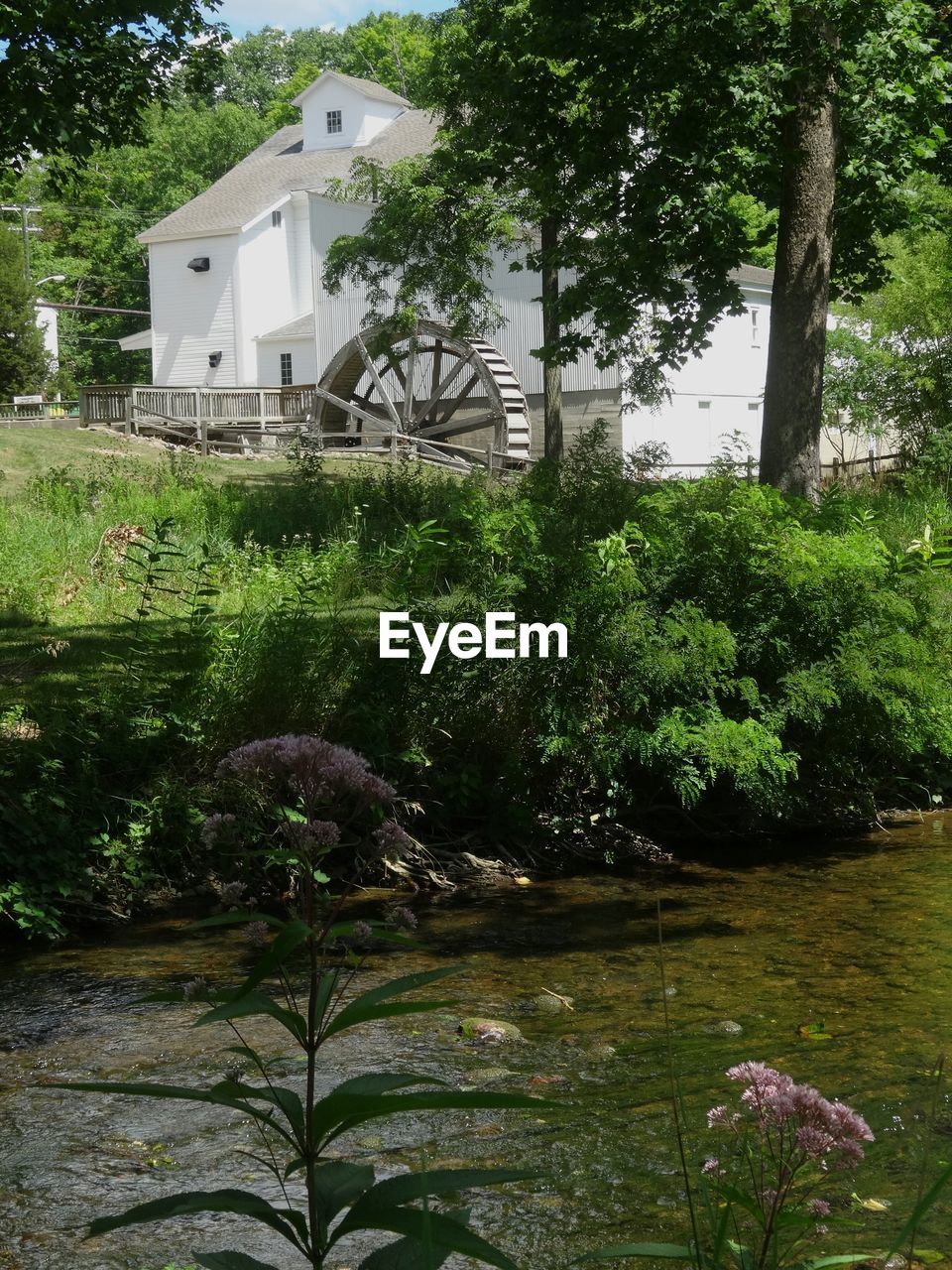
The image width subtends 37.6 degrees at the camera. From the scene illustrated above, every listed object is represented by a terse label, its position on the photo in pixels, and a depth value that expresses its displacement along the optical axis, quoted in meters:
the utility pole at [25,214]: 63.79
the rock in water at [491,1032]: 5.48
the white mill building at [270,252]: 42.34
